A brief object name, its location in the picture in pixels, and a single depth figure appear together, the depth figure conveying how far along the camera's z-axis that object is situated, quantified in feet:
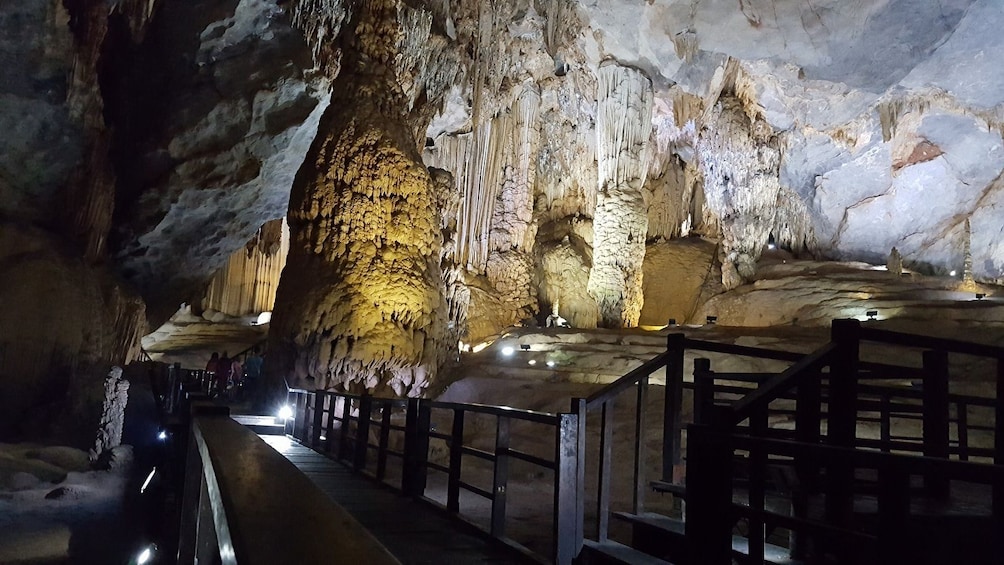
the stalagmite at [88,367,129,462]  42.78
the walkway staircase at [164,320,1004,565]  6.61
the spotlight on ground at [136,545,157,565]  31.83
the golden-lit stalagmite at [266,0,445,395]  41.50
